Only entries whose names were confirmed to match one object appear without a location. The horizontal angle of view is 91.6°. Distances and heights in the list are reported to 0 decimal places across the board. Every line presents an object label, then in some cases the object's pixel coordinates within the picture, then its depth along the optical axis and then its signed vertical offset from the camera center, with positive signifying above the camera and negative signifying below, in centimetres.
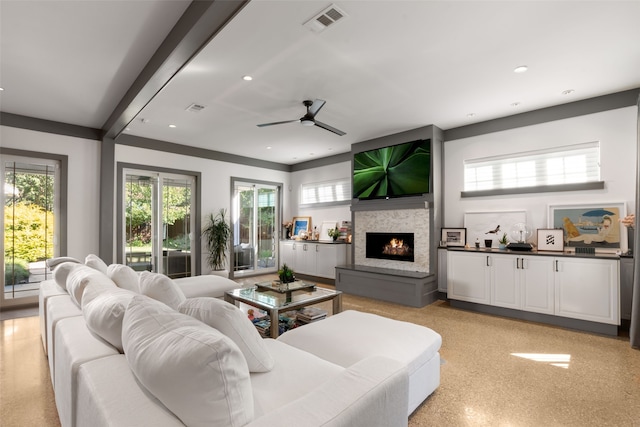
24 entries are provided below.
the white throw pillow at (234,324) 139 -49
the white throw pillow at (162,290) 186 -45
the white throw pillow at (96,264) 296 -45
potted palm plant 614 -49
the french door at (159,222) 541 -10
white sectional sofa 95 -60
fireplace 521 -54
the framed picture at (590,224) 368 -12
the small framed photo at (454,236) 477 -33
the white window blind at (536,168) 391 +63
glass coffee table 289 -87
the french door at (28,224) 432 -9
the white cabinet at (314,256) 618 -86
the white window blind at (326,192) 668 +54
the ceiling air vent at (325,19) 222 +147
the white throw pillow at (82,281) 203 -43
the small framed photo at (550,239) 390 -32
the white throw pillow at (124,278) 243 -48
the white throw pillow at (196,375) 93 -50
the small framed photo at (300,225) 729 -22
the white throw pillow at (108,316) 142 -47
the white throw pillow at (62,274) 255 -47
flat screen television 491 +75
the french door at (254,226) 682 -24
